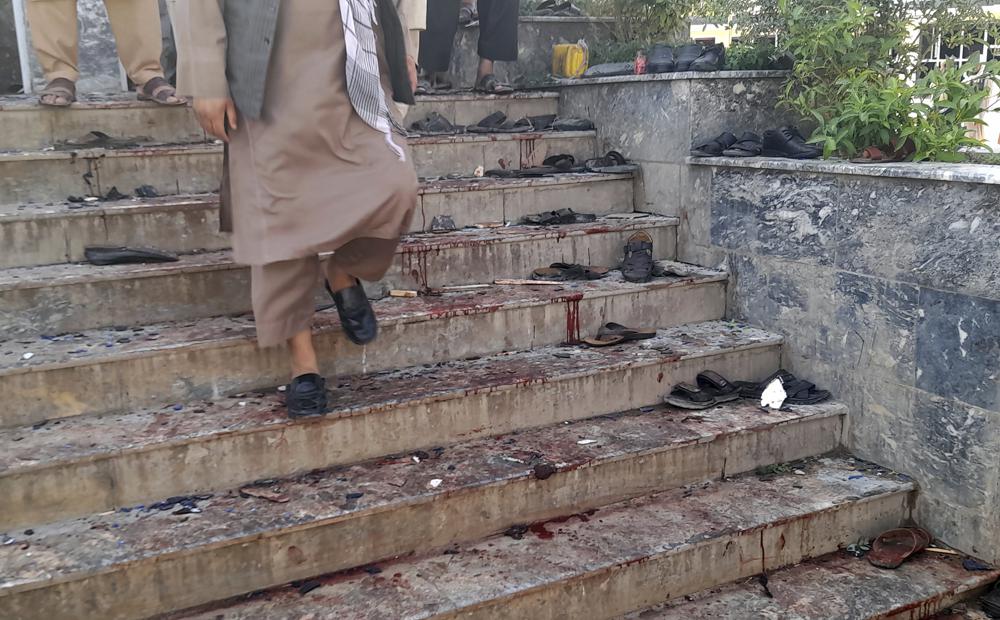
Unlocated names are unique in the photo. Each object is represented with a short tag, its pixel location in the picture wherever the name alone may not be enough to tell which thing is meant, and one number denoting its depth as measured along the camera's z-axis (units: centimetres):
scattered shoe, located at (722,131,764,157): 431
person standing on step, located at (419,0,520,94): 559
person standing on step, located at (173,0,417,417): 285
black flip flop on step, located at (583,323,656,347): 394
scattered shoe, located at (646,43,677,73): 482
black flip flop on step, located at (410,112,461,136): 516
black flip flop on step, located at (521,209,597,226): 465
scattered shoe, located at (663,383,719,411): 373
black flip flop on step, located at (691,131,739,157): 445
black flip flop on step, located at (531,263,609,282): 430
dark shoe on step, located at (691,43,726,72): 457
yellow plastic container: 578
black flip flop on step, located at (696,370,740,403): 382
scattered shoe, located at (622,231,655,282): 426
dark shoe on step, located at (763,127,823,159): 407
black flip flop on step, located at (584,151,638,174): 502
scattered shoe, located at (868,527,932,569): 329
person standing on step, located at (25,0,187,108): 440
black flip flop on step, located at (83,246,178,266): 358
